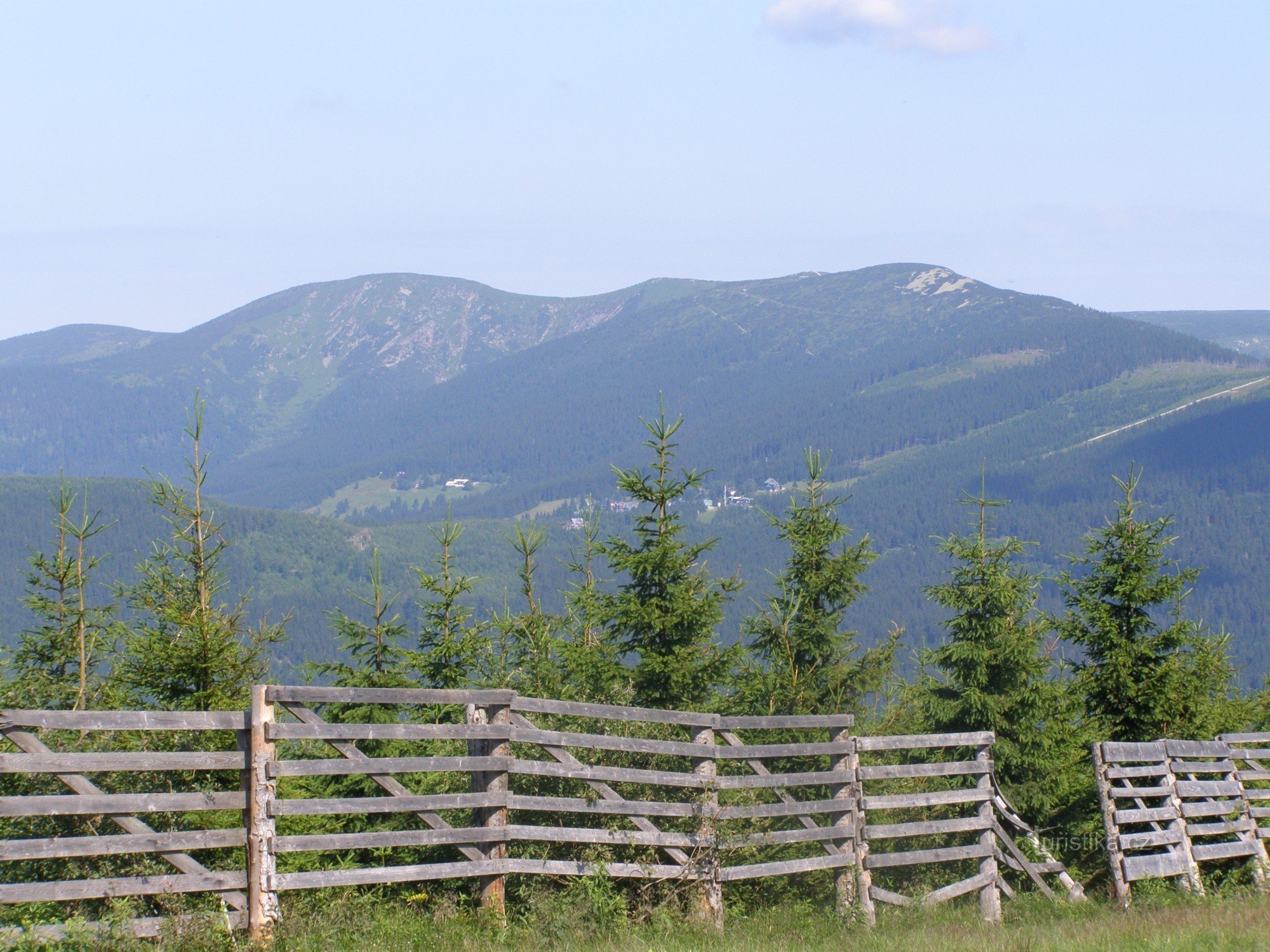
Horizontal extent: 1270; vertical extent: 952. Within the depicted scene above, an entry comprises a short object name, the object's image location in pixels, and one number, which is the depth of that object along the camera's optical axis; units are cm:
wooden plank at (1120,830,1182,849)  1274
